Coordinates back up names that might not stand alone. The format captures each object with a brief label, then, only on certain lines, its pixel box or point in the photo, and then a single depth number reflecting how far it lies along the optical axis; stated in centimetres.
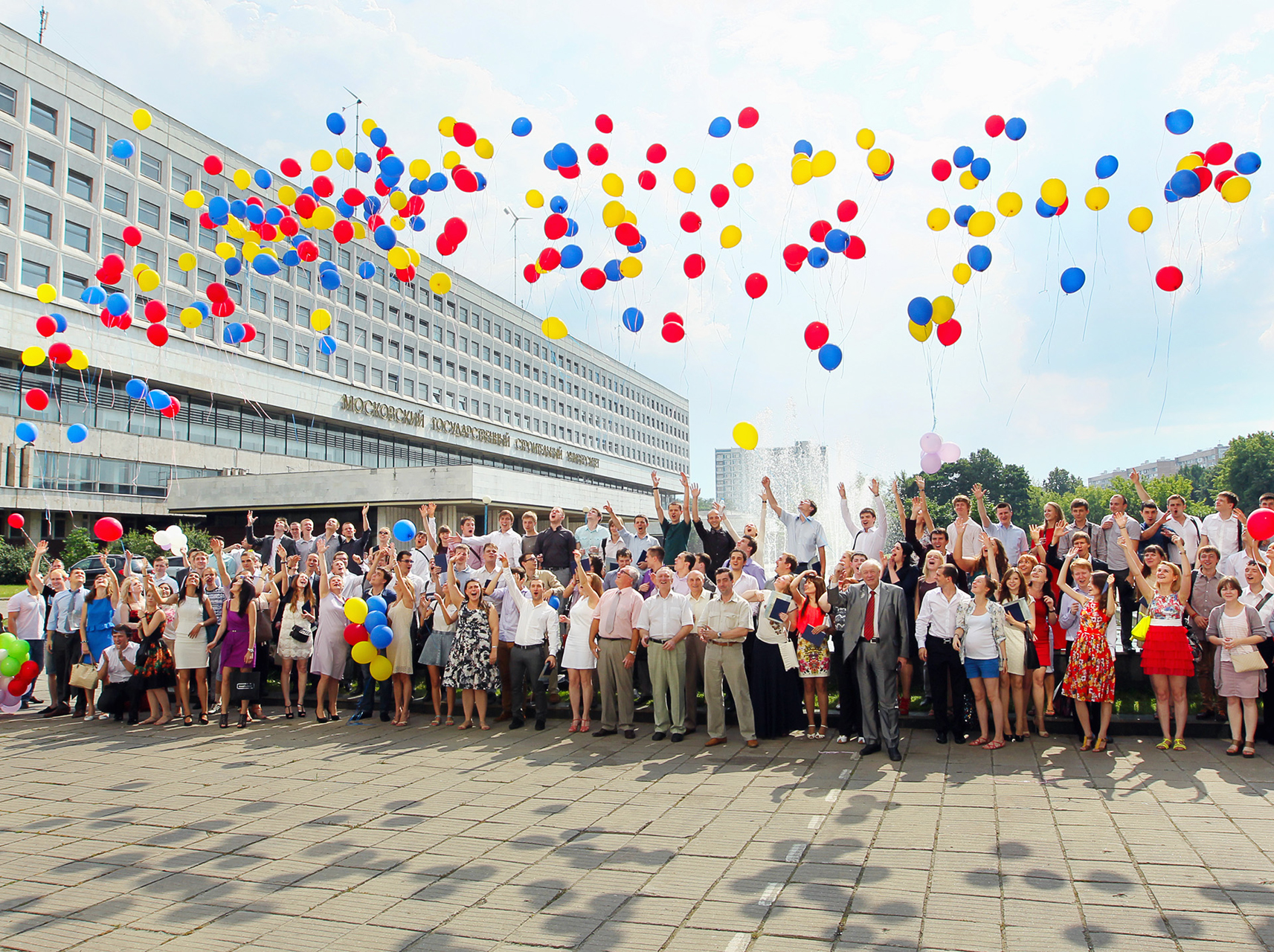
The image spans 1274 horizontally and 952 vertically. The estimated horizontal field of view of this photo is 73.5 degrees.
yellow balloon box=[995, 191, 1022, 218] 1005
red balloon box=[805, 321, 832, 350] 1059
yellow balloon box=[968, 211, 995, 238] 1024
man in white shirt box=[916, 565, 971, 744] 796
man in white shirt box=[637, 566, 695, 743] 859
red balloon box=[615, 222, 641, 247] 1151
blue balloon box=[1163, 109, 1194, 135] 940
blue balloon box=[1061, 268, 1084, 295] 975
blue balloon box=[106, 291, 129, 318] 1273
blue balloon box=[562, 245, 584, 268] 1191
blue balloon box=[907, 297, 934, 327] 1018
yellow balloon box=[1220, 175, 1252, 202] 916
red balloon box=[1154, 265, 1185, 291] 960
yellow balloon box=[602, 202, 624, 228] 1119
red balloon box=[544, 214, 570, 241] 1164
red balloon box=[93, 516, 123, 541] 1245
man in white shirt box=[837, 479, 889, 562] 950
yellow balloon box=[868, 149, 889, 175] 1061
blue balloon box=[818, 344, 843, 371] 1045
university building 3531
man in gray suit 763
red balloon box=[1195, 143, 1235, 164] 931
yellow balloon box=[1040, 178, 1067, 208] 989
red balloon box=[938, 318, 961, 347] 1027
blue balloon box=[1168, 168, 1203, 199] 927
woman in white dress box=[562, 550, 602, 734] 902
